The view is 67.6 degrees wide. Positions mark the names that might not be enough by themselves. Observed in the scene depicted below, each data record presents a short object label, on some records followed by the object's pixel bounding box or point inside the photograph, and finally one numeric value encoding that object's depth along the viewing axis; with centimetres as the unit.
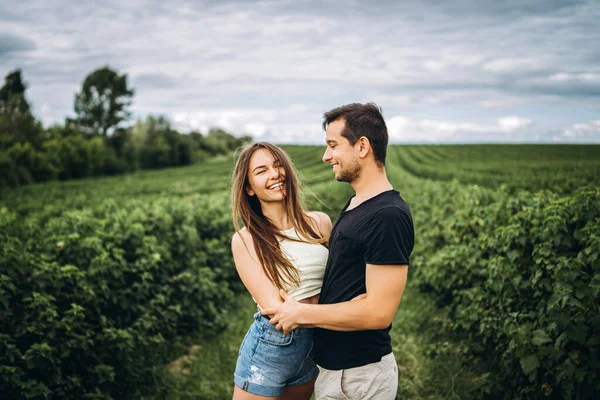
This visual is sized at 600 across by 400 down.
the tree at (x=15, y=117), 5056
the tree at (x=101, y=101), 7318
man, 198
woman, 234
